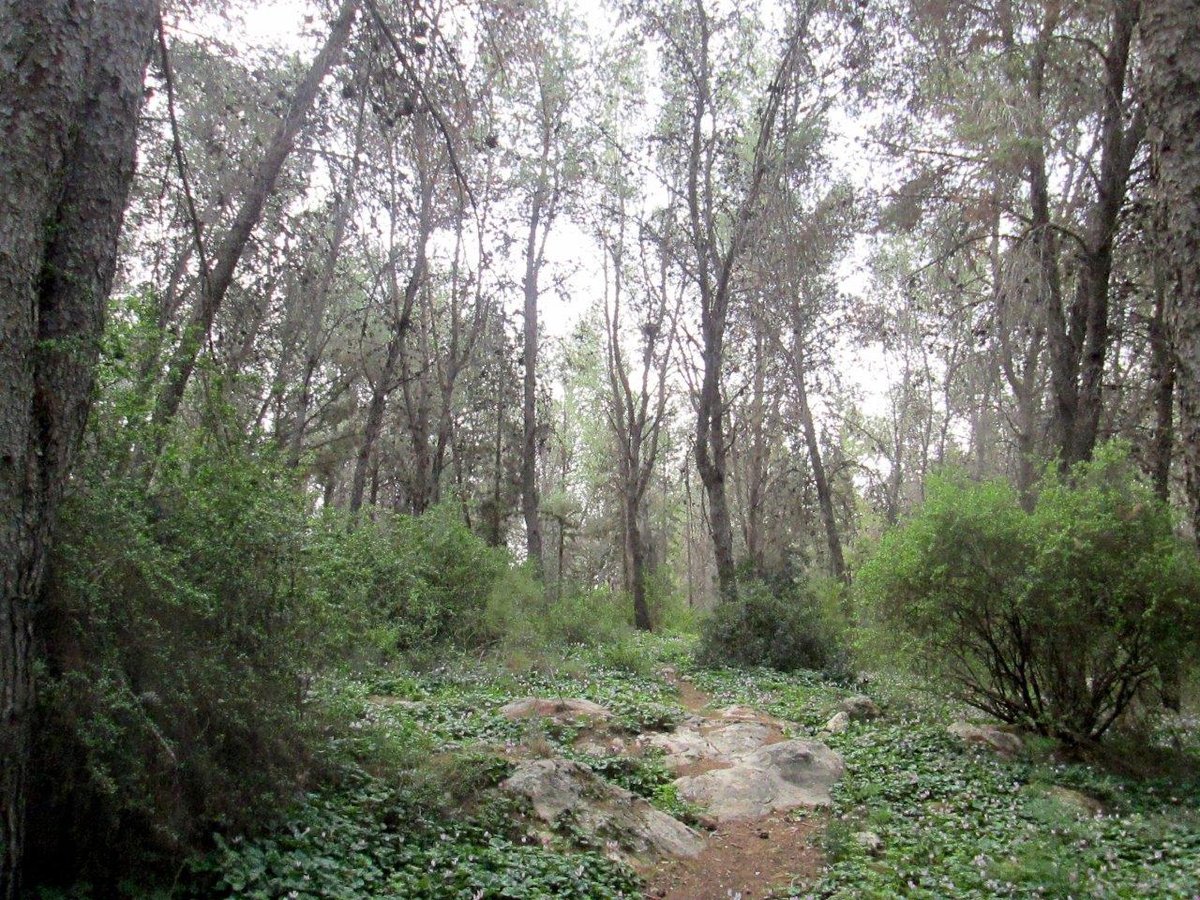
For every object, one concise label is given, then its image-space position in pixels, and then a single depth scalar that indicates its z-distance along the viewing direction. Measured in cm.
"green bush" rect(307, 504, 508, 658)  1025
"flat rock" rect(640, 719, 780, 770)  684
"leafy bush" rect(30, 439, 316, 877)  291
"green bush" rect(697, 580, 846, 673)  1208
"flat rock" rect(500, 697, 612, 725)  707
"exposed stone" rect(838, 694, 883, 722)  826
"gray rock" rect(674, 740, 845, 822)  588
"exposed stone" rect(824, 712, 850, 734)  787
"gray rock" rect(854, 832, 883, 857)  485
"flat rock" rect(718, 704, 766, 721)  833
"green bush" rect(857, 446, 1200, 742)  591
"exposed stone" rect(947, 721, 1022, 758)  652
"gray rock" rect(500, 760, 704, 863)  477
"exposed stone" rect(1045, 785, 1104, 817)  517
